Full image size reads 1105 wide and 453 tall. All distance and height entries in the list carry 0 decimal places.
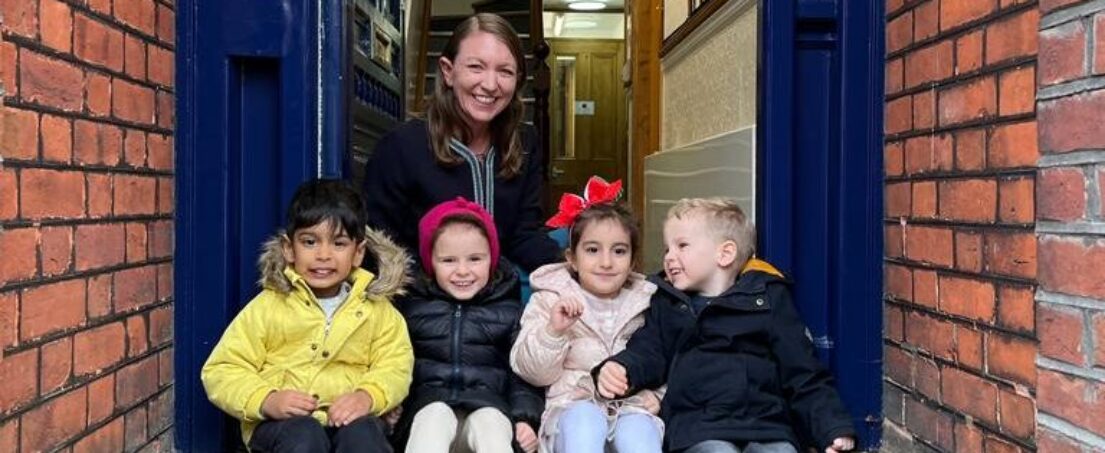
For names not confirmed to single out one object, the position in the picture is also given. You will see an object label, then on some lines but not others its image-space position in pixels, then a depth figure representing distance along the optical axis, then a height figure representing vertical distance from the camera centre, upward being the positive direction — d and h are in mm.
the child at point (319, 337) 2123 -278
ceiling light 10781 +2216
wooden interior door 10531 +1060
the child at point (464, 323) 2297 -263
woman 2584 +167
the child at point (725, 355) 2193 -321
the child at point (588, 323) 2174 -253
